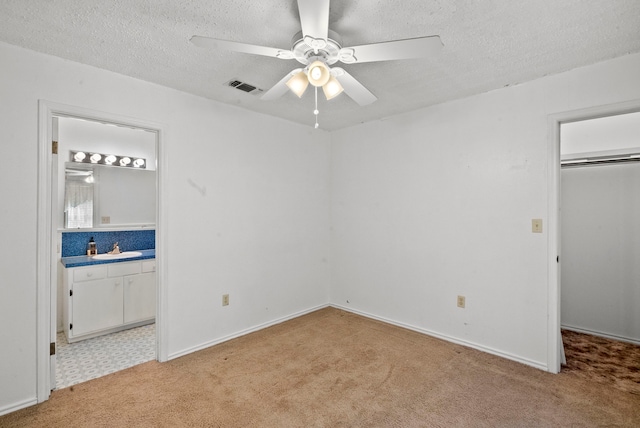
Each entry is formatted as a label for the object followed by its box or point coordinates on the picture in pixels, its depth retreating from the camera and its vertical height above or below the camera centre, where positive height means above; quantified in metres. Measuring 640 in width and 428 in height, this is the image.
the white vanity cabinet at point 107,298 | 3.13 -0.87
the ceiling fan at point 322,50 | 1.43 +0.82
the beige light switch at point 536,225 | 2.60 -0.08
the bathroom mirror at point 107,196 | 3.55 +0.20
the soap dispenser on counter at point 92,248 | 3.59 -0.39
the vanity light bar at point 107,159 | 3.55 +0.63
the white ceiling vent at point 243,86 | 2.61 +1.07
